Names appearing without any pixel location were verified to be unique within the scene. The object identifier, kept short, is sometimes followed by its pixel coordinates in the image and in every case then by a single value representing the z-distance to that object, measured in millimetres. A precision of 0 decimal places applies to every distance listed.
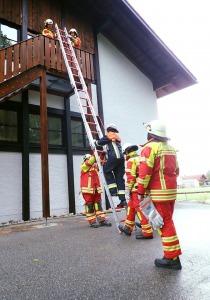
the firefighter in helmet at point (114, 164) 4773
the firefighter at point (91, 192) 5461
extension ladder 4570
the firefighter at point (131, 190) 4309
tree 8164
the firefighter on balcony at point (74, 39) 8406
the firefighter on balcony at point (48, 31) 7723
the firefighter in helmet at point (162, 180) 2627
